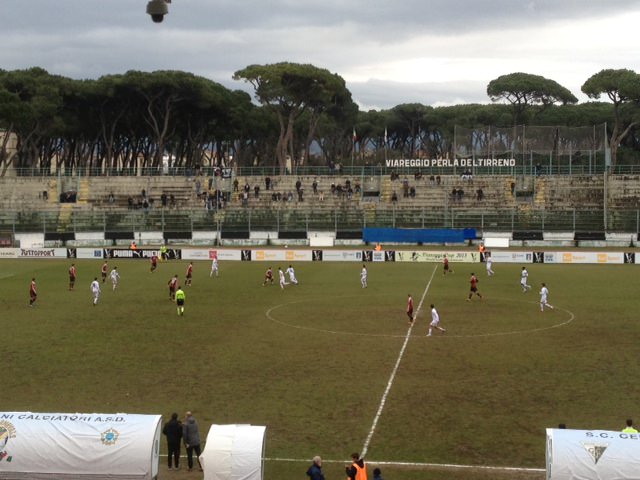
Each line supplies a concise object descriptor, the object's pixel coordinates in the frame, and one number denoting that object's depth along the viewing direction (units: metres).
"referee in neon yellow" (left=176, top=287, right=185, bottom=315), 38.78
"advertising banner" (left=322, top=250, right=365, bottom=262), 66.88
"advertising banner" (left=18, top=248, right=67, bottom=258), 70.94
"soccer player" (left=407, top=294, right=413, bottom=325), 36.29
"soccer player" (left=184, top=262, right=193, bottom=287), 50.12
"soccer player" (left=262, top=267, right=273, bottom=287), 51.59
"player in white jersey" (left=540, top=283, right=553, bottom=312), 39.72
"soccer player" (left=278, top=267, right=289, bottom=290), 49.28
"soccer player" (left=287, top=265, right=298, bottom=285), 51.34
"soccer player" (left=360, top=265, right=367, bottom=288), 49.47
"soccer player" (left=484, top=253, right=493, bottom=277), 55.93
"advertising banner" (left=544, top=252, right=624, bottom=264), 63.44
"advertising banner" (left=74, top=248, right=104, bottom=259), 70.69
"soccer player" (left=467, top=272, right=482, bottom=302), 42.94
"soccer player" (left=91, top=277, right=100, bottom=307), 42.06
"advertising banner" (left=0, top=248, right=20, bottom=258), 71.56
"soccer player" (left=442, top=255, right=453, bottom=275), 56.88
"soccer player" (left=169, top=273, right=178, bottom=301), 43.09
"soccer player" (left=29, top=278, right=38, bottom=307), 42.03
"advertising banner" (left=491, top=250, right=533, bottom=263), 65.44
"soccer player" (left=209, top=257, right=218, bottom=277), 55.81
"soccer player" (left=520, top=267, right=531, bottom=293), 46.97
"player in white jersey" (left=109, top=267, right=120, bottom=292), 49.16
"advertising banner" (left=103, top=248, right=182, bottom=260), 70.00
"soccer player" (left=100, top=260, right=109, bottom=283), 50.87
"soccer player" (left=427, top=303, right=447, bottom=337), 33.25
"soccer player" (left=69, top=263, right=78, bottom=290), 49.06
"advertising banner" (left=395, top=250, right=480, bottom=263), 65.12
